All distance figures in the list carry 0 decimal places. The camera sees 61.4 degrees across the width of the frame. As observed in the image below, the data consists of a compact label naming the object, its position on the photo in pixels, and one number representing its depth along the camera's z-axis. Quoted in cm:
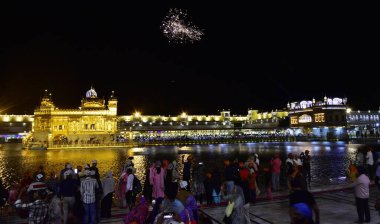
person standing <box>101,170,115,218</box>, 972
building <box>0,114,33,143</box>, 10059
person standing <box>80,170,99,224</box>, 845
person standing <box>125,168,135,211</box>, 1009
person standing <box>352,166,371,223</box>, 821
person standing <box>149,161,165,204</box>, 968
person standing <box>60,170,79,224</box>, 844
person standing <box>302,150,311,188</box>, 1424
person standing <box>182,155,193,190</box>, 1192
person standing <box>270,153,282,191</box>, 1314
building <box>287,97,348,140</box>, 9200
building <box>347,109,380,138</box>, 9144
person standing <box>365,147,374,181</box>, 1412
